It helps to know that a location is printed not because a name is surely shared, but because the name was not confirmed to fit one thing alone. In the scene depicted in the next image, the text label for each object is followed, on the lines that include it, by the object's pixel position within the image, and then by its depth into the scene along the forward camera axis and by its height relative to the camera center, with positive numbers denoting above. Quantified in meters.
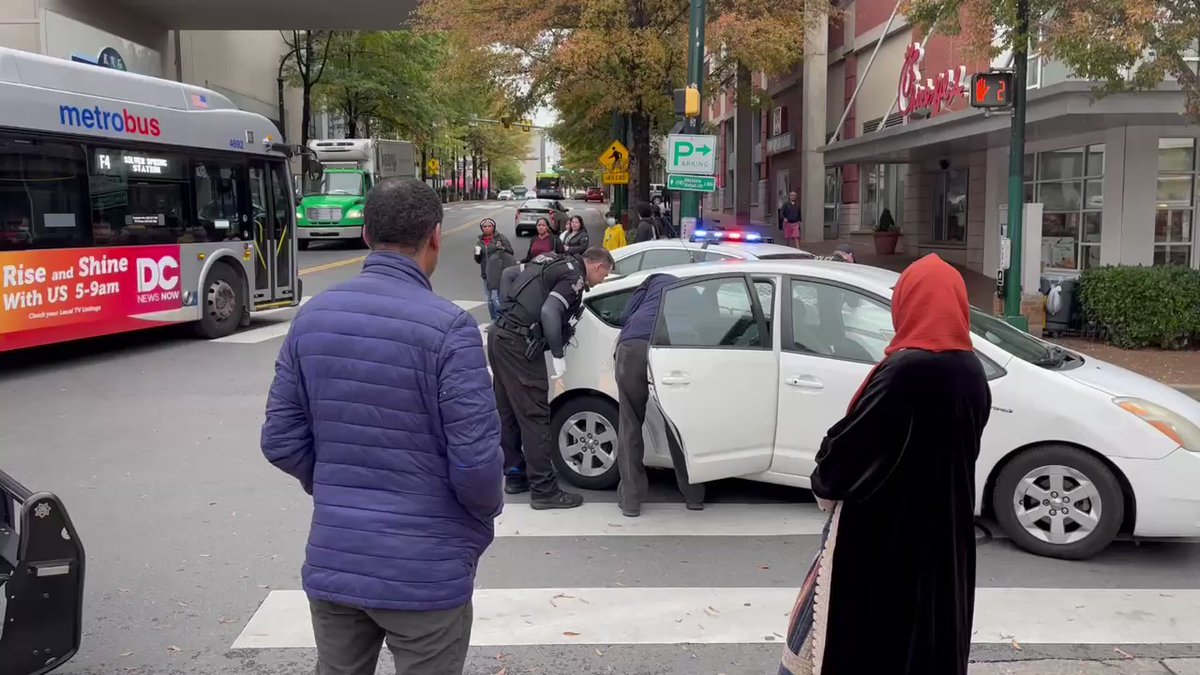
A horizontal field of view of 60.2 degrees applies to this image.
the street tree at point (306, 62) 40.72 +6.50
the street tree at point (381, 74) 41.19 +5.93
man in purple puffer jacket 2.57 -0.59
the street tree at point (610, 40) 22.58 +4.00
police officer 6.28 -0.76
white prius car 5.34 -1.03
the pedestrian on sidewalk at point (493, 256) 12.09 -0.41
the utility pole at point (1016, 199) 12.35 +0.23
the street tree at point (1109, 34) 10.59 +1.93
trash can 13.32 -1.14
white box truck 29.33 +0.92
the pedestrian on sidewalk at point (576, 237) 12.63 -0.20
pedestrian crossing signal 12.10 +1.50
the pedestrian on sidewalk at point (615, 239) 16.12 -0.29
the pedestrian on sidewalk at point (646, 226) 16.98 -0.11
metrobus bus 10.68 +0.20
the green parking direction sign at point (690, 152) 13.52 +0.88
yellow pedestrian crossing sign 24.66 +1.47
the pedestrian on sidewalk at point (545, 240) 12.19 -0.23
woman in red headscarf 2.80 -0.76
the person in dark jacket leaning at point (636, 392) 6.04 -1.01
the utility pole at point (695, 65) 13.26 +2.05
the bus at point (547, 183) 83.84 +3.10
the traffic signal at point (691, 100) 13.48 +1.55
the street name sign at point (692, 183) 13.45 +0.47
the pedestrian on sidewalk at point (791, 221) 25.94 -0.05
